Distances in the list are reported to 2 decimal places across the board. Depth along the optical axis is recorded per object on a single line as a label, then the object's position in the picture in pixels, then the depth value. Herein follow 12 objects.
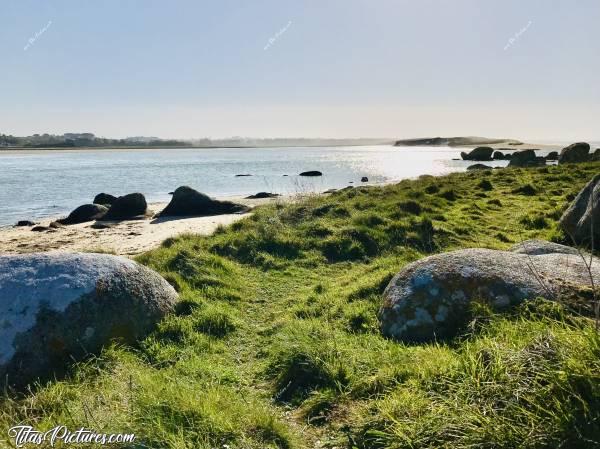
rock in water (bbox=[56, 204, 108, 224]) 23.83
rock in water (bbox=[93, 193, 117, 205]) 30.07
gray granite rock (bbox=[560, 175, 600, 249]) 9.51
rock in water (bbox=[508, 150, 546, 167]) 45.64
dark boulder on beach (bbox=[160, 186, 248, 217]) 24.78
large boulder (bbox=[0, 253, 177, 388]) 5.30
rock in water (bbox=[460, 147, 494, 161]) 97.69
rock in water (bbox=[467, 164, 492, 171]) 50.55
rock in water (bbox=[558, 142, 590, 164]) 38.72
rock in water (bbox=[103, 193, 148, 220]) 24.81
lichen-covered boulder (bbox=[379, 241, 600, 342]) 5.53
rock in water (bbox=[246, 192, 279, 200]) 33.66
